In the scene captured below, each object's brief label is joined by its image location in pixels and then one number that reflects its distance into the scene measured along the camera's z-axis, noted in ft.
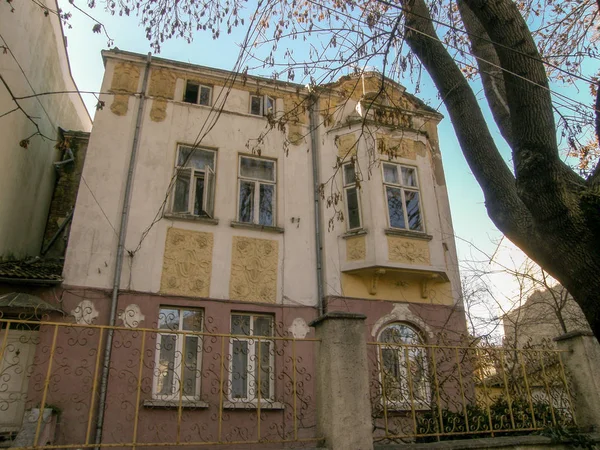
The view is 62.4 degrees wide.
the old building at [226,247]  30.66
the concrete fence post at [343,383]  16.55
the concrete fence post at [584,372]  21.01
